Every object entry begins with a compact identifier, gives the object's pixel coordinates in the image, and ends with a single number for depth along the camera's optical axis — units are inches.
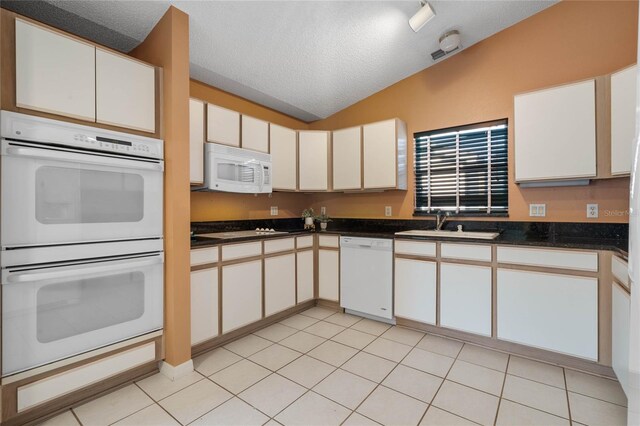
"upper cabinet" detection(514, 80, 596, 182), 91.2
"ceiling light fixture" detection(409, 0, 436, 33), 93.7
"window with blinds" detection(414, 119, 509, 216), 118.6
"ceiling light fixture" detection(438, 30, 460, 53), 110.7
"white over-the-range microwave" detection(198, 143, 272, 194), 107.0
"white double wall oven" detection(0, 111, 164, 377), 61.5
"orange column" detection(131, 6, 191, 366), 82.4
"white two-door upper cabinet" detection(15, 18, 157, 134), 63.4
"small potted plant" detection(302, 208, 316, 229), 156.3
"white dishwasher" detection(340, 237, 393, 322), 119.0
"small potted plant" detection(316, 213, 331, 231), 152.5
